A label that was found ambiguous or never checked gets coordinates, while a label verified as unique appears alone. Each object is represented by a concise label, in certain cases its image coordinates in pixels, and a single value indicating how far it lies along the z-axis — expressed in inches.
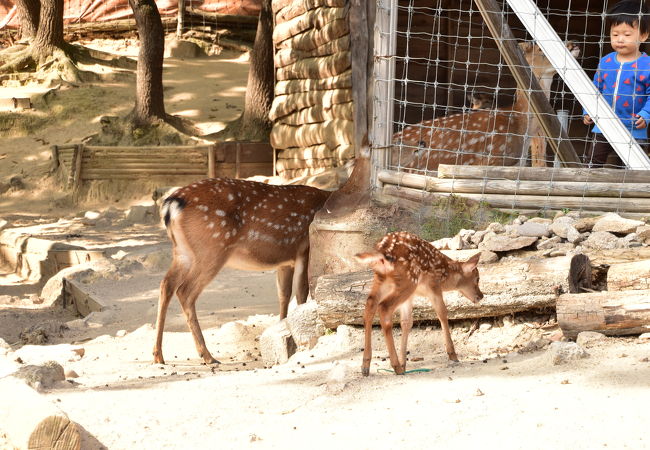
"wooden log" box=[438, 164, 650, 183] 490.6
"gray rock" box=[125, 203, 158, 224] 1016.2
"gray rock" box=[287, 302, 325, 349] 464.4
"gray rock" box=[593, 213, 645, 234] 449.4
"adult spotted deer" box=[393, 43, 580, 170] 648.4
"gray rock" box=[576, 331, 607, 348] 367.2
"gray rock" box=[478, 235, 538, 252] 444.5
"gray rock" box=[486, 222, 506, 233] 473.1
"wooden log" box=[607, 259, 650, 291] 388.8
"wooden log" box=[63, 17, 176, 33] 1748.3
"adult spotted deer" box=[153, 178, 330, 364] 509.4
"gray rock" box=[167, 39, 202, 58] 1710.1
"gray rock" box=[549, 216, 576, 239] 452.4
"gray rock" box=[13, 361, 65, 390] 365.4
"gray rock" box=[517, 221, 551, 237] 455.2
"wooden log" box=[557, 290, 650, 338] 366.6
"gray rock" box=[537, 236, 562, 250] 444.5
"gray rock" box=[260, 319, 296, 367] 471.5
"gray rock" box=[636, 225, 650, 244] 442.3
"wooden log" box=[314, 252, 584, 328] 407.8
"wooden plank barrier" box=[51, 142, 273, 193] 1139.3
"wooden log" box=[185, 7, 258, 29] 1787.6
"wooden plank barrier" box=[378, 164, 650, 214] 487.8
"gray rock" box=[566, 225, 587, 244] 444.5
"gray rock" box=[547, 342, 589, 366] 347.3
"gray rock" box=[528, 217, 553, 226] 475.9
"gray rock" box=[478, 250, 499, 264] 446.3
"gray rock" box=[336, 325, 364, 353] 442.3
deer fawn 362.0
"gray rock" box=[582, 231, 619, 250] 439.5
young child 531.8
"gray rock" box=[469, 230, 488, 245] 470.6
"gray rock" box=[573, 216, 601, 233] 461.1
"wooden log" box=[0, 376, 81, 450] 279.4
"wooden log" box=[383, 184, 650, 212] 485.4
